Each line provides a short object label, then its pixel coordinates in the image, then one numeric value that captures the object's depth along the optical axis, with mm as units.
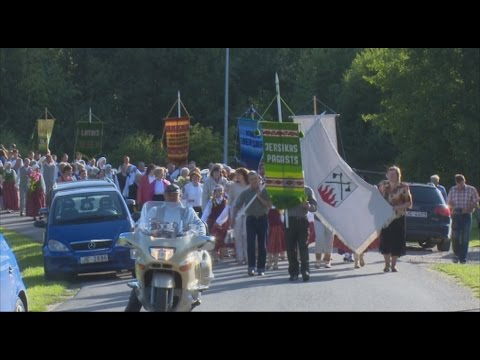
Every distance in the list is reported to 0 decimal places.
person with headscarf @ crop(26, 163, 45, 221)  35500
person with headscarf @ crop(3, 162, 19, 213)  38719
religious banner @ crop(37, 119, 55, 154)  38628
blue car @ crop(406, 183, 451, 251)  27781
